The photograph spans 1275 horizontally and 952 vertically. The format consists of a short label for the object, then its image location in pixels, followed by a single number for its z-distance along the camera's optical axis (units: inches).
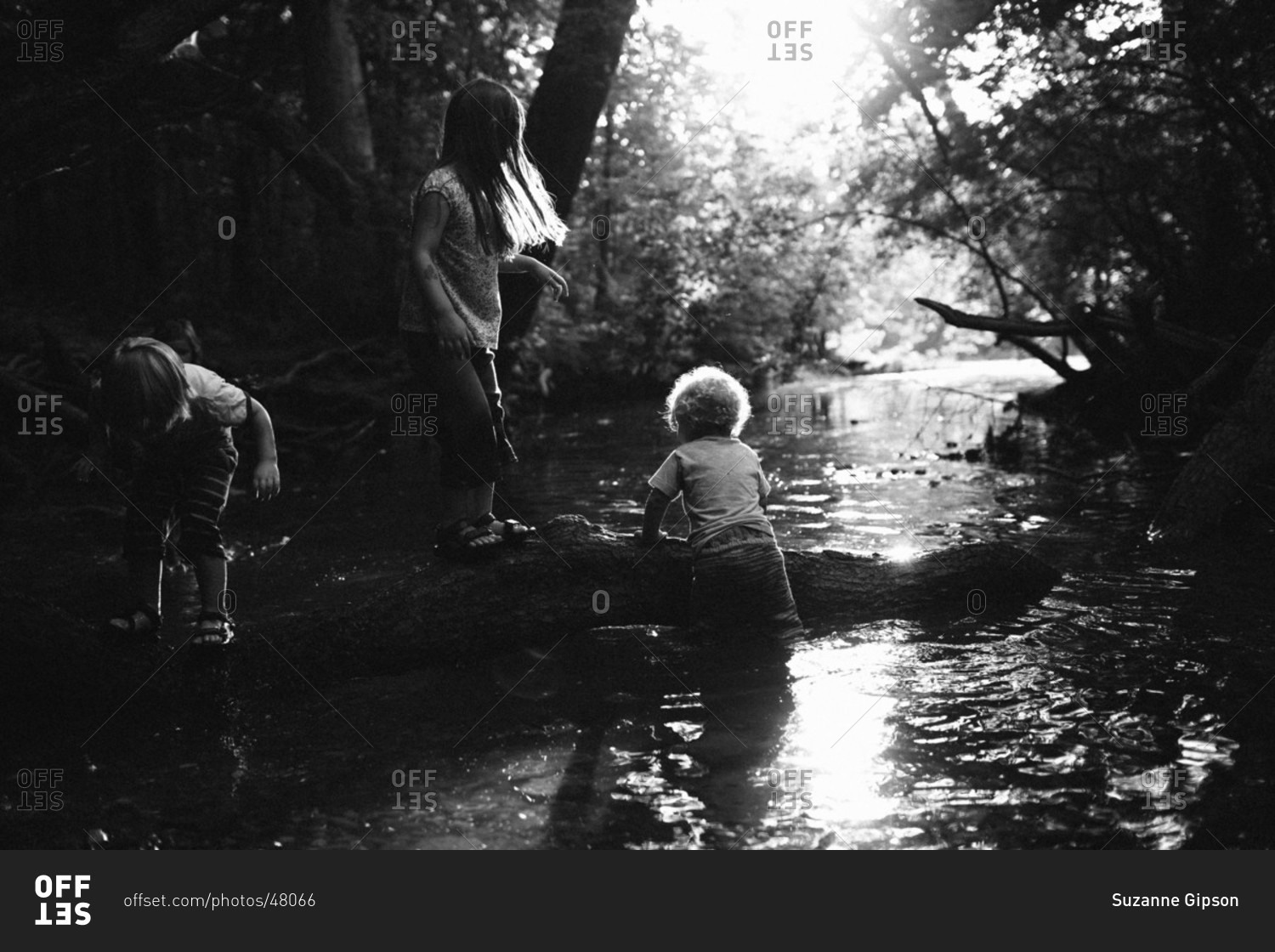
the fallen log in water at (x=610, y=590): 187.0
